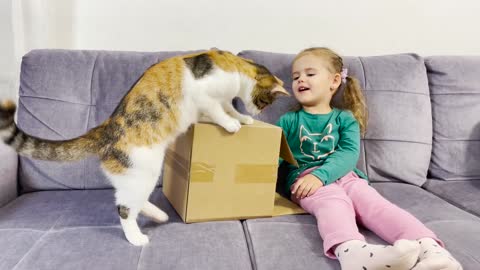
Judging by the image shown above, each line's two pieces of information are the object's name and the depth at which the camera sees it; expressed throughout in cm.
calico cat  96
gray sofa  90
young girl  83
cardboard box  106
